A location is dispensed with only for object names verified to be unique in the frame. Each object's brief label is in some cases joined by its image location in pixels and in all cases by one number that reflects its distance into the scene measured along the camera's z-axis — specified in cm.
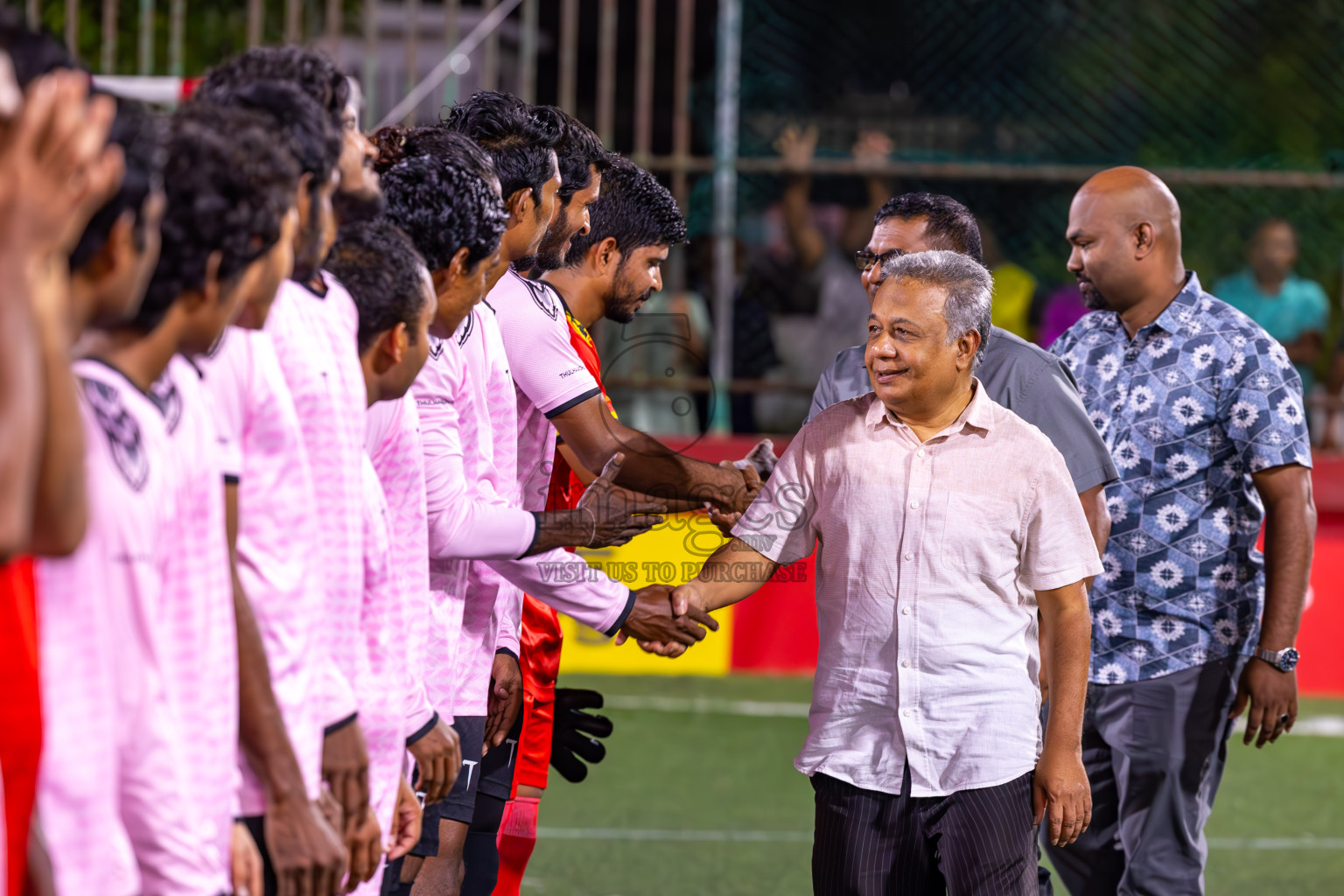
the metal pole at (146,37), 1712
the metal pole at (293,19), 1694
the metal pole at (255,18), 1762
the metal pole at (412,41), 1797
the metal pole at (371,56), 1778
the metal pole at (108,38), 1712
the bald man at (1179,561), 877
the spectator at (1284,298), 1825
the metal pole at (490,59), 1756
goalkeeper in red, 856
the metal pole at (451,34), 1781
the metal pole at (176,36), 1762
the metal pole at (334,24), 1769
